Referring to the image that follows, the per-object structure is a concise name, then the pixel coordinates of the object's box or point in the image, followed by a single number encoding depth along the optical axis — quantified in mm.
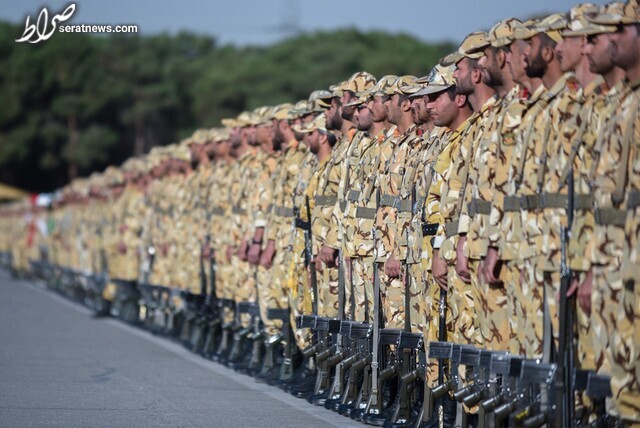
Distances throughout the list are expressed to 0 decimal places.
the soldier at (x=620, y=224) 15750
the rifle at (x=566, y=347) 17062
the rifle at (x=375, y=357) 23703
